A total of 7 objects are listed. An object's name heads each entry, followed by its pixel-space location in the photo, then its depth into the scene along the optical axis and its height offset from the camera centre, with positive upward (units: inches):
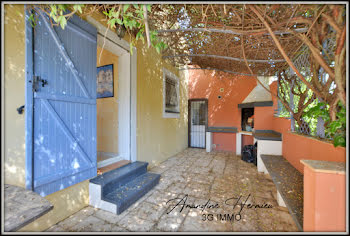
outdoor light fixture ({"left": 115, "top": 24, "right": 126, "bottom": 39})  101.3 +57.7
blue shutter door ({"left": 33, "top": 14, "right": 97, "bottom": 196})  65.7 +4.6
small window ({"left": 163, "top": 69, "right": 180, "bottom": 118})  181.6 +27.2
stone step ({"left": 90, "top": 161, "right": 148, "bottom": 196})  87.2 -39.2
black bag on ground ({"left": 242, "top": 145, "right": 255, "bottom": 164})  170.2 -42.9
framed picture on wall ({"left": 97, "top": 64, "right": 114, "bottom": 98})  140.3 +32.4
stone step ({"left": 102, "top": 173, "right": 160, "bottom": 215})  80.8 -46.3
